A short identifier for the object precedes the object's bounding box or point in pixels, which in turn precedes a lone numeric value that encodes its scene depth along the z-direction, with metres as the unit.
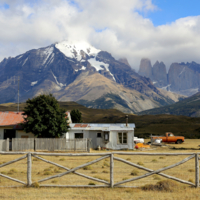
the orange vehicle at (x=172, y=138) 48.22
